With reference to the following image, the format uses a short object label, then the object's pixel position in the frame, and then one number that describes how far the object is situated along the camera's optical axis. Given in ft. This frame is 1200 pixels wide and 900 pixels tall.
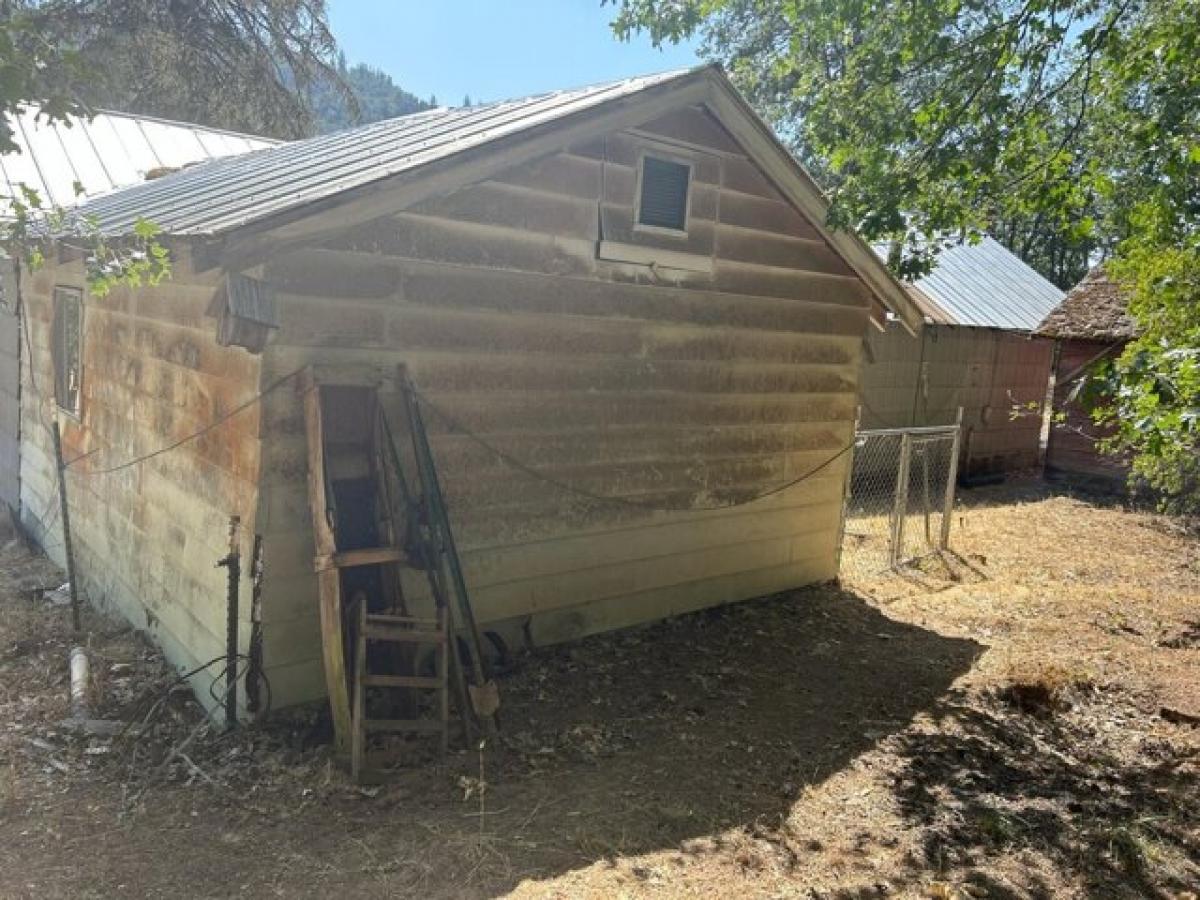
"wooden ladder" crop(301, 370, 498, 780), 15.53
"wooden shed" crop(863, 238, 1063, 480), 49.96
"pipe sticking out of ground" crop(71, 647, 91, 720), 17.57
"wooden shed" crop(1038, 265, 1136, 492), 49.44
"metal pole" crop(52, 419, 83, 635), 22.20
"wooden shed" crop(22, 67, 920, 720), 16.26
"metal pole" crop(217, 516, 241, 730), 16.39
